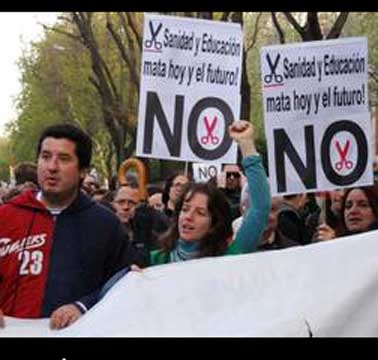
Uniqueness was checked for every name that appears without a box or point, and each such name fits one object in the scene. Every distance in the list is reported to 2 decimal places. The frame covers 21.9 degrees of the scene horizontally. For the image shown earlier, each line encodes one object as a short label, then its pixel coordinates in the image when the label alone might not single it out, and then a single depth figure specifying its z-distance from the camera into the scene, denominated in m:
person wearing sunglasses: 9.37
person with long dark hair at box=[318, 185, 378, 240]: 5.23
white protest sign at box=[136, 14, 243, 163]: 6.49
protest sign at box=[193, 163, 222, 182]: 10.23
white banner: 3.15
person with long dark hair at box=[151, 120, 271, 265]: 4.09
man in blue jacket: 3.71
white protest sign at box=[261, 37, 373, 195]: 5.96
